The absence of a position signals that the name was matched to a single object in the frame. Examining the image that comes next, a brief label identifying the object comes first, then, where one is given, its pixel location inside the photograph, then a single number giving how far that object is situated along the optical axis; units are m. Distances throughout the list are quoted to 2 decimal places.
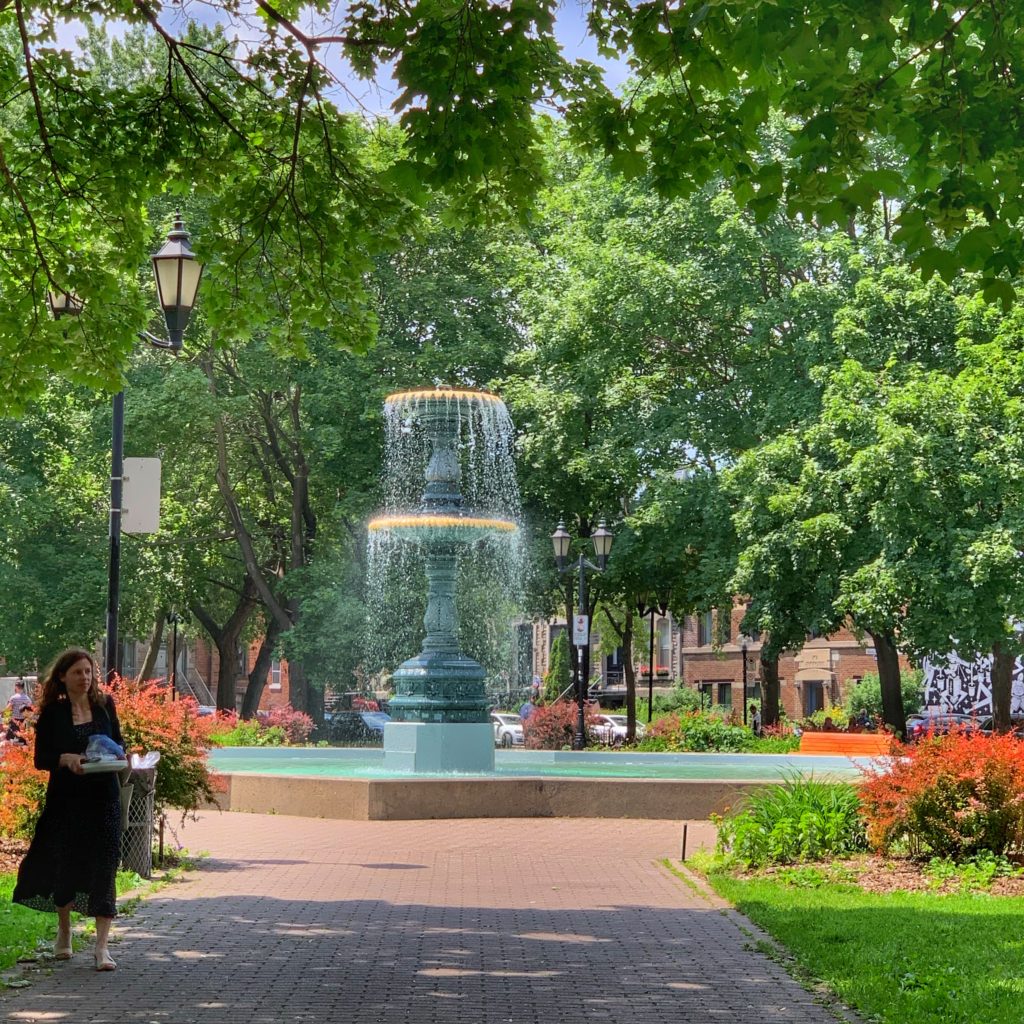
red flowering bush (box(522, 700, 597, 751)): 33.72
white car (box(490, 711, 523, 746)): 43.66
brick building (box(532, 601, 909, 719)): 64.81
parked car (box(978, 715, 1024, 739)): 31.25
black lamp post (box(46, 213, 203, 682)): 13.20
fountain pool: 18.09
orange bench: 27.39
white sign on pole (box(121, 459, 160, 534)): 14.45
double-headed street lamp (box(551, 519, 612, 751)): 32.00
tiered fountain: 22.09
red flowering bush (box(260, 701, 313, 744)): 34.19
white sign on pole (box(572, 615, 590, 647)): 32.78
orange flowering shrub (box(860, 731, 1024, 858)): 12.73
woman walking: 8.47
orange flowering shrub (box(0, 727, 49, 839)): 12.80
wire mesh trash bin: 12.17
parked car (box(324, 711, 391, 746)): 40.38
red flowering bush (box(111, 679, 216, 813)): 13.09
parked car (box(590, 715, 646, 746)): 38.70
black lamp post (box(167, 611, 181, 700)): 46.31
